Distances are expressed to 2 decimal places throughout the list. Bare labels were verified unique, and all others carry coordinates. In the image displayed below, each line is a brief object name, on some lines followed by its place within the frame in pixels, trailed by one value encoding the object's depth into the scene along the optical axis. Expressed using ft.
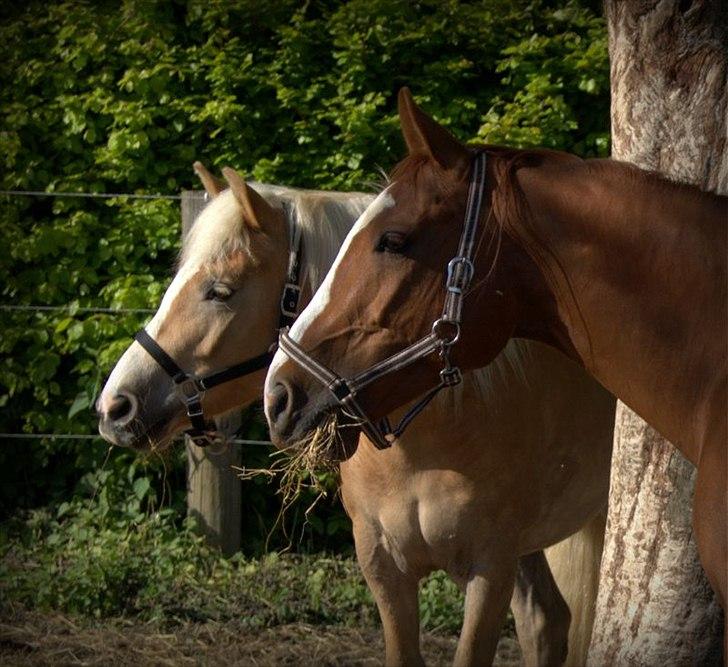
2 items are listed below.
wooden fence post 37.70
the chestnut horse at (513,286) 16.60
